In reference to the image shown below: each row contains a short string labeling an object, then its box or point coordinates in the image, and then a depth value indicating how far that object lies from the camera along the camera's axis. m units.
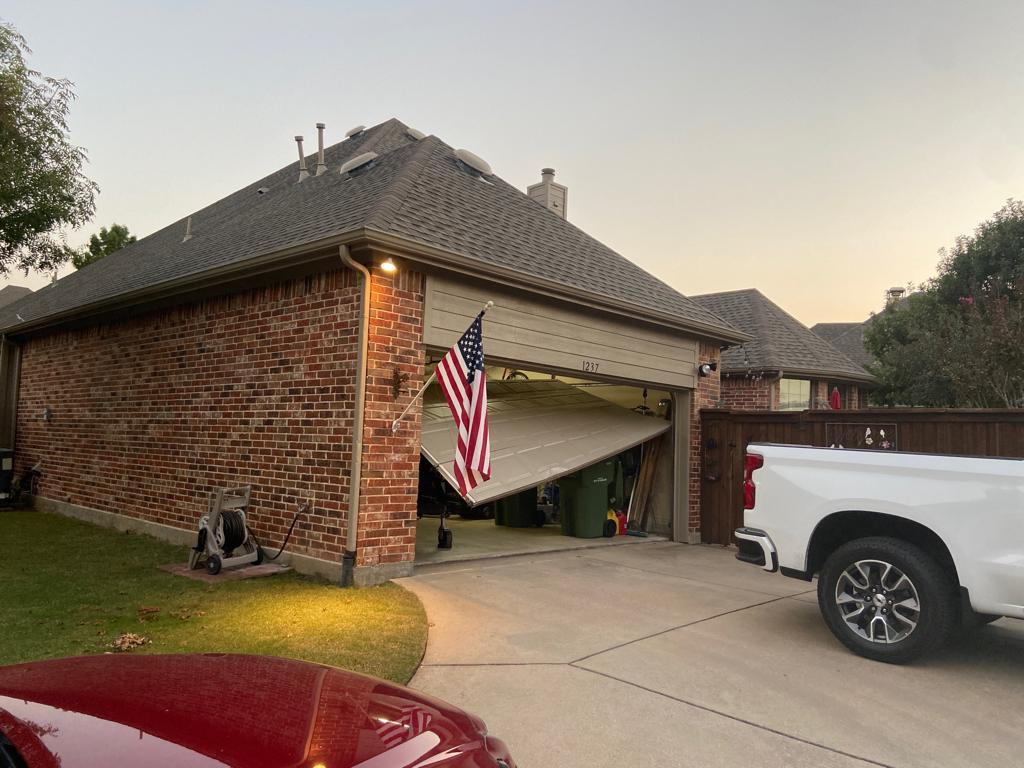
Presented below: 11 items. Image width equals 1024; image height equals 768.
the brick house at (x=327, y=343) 6.79
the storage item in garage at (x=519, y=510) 11.88
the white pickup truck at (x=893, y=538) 4.48
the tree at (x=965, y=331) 16.70
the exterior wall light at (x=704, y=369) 10.95
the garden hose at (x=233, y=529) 6.98
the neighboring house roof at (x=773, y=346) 15.81
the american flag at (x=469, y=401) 6.44
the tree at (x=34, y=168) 8.09
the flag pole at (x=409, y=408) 6.83
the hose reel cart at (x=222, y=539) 6.83
